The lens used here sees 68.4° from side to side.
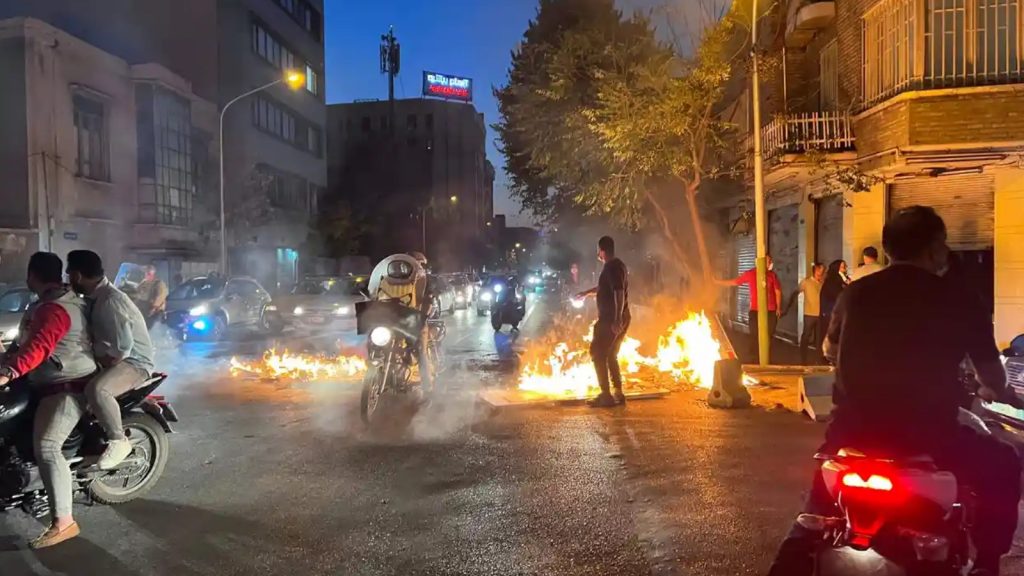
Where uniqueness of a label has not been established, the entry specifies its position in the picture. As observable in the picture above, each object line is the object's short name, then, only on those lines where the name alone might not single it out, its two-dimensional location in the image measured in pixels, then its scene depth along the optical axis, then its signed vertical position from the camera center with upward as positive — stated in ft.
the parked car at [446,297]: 91.75 -3.28
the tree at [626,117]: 43.42 +9.54
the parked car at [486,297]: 88.45 -3.22
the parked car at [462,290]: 106.83 -2.76
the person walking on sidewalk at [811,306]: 39.29 -2.07
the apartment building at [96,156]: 71.51 +13.12
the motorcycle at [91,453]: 15.15 -3.85
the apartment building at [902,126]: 36.86 +7.36
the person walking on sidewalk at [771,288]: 40.60 -1.17
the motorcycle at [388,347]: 26.53 -2.76
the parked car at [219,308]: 57.11 -2.65
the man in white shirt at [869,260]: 32.09 +0.24
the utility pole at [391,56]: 223.30 +64.08
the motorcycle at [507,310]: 63.98 -3.38
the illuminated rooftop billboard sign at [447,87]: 273.33 +67.48
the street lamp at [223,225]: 76.43 +5.67
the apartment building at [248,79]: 98.68 +29.91
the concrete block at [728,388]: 28.35 -4.54
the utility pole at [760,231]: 38.32 +1.85
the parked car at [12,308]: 39.68 -1.73
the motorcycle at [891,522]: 8.82 -3.12
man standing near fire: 27.20 -1.73
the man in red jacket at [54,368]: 14.62 -1.82
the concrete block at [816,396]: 25.90 -4.58
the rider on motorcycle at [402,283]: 29.12 -0.44
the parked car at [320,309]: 61.93 -2.99
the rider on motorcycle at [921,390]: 9.57 -1.60
